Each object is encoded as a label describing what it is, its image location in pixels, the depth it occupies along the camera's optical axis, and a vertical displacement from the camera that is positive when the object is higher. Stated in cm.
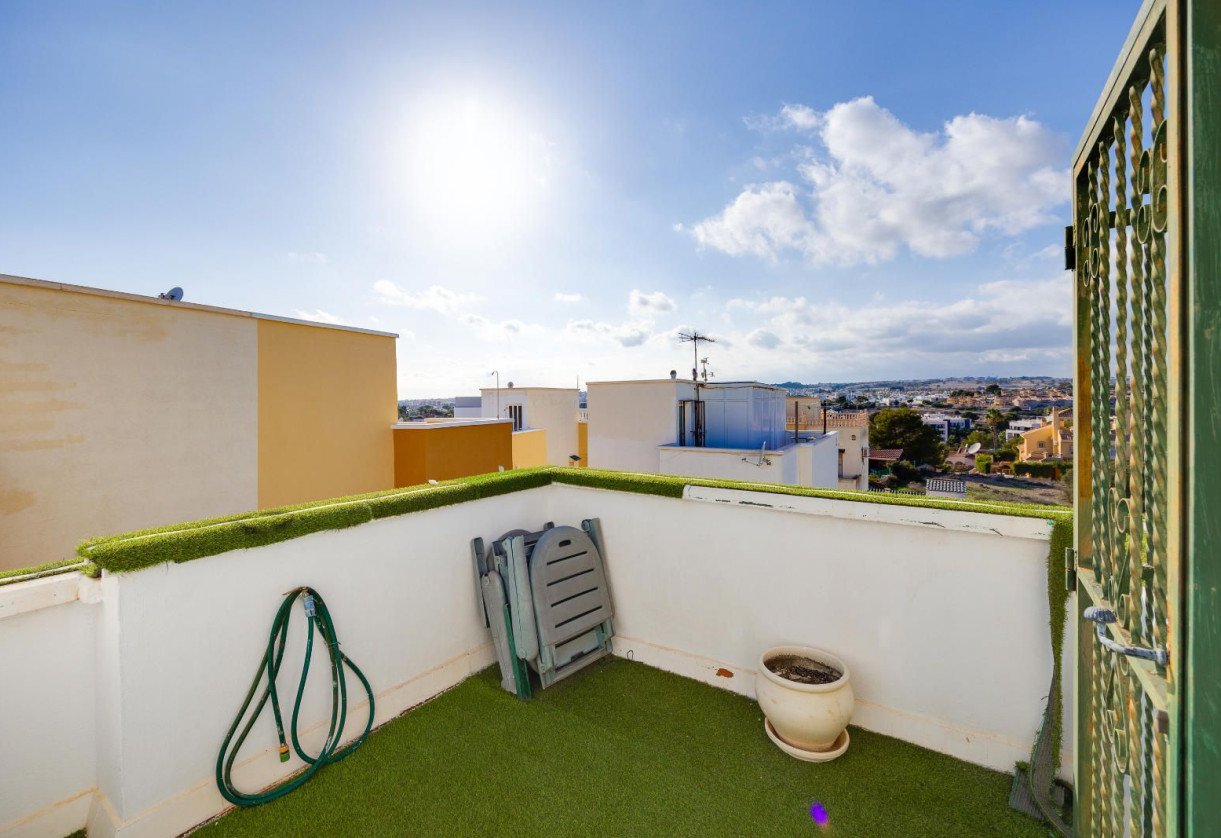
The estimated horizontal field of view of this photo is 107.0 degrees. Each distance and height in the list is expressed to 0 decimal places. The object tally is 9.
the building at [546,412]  2030 +26
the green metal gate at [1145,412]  83 -1
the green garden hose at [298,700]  219 -150
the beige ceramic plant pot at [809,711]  236 -157
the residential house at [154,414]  422 +9
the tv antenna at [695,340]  1638 +272
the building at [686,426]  1334 -35
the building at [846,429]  2159 -81
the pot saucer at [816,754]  238 -181
